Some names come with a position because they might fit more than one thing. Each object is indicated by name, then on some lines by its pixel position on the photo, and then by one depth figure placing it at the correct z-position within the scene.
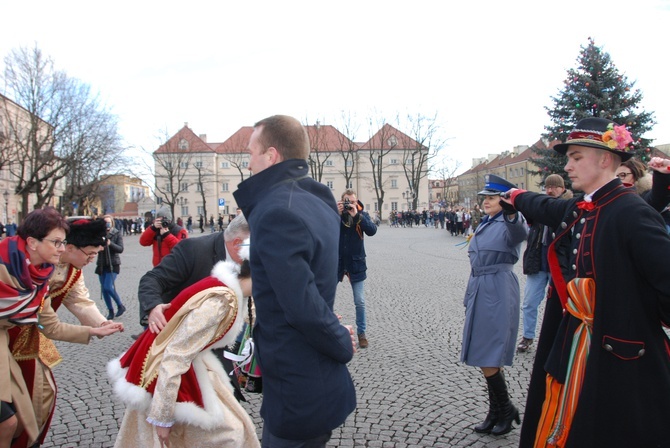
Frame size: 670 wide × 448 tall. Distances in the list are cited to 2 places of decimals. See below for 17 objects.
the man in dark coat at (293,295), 1.96
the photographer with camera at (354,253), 6.79
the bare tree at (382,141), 65.37
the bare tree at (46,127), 33.28
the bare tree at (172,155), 58.66
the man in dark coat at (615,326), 2.37
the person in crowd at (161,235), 7.64
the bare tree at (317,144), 63.97
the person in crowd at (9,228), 36.74
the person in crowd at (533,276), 6.15
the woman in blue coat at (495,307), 3.93
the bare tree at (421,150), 62.81
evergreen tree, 19.95
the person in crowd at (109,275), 9.05
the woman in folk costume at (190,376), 2.54
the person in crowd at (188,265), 3.35
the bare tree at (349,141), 64.12
